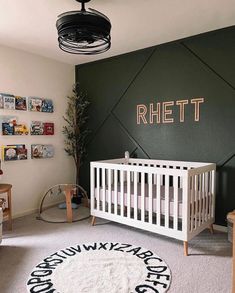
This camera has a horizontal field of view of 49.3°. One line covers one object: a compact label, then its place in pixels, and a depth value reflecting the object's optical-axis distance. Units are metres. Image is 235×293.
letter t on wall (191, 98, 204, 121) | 3.17
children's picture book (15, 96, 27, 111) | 3.57
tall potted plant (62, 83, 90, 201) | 4.28
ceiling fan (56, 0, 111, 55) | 2.12
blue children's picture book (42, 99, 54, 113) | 3.93
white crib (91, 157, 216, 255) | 2.51
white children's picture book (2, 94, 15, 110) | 3.43
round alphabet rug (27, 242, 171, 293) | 1.92
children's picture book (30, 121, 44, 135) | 3.79
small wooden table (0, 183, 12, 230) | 3.07
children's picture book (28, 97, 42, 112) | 3.75
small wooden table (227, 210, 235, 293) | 1.30
